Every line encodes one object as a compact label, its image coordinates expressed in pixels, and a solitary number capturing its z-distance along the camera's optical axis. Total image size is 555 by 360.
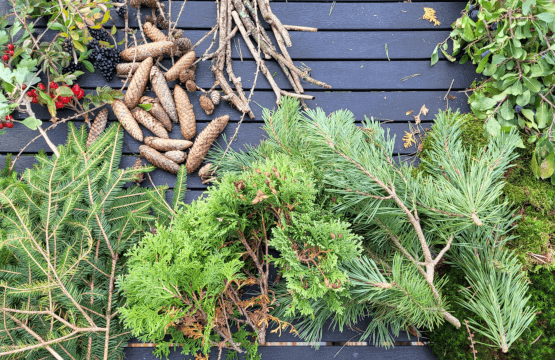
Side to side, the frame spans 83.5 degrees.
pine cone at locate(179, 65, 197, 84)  1.31
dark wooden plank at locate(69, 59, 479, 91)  1.38
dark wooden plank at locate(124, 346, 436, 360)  1.22
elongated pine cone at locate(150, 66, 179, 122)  1.31
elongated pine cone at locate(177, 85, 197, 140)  1.30
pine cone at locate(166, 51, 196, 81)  1.31
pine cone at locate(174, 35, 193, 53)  1.31
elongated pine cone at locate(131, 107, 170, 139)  1.30
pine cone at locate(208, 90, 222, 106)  1.33
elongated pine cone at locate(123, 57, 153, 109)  1.30
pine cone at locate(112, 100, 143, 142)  1.29
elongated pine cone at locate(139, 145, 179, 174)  1.28
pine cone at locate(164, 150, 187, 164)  1.29
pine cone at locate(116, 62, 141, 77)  1.32
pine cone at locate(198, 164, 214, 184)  1.29
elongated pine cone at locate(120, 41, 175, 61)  1.30
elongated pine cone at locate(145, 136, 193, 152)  1.29
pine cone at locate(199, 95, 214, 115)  1.31
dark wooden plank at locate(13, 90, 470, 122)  1.36
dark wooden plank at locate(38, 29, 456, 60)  1.40
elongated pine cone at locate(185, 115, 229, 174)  1.28
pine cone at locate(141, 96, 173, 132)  1.31
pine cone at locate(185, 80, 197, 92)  1.32
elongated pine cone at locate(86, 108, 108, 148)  1.29
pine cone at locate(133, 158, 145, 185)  1.27
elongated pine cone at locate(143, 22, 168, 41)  1.34
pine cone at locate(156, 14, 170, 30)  1.35
